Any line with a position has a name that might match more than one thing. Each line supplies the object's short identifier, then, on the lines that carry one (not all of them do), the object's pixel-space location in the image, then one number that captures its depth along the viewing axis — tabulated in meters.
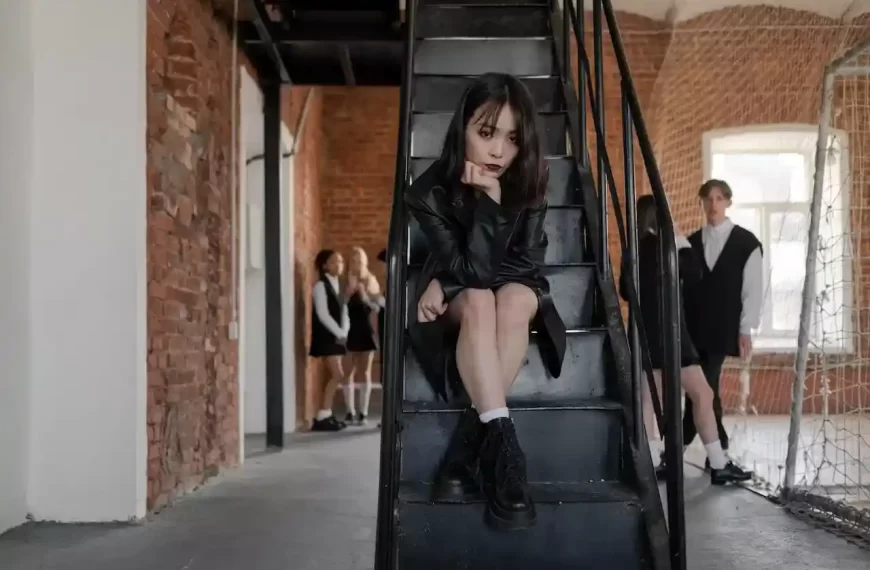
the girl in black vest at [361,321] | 6.94
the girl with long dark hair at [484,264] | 2.05
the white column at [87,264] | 3.00
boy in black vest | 4.09
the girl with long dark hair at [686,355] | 3.67
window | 6.72
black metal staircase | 1.98
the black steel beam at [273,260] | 5.19
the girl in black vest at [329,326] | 6.50
